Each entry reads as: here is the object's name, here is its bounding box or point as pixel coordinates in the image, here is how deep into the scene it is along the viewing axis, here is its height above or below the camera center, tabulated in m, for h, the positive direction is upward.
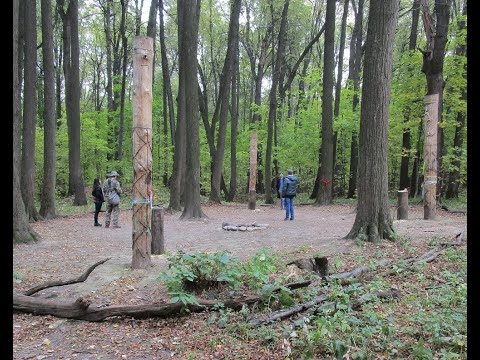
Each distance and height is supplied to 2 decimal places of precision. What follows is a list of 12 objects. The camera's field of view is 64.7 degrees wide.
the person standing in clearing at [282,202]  16.60 -1.21
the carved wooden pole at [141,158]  6.91 +0.35
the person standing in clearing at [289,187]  13.36 -0.33
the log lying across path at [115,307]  4.72 -1.66
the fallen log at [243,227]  11.75 -1.56
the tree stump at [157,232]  7.92 -1.16
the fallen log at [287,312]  4.30 -1.58
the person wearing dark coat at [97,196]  12.67 -0.65
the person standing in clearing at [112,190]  11.90 -0.42
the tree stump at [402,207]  12.64 -0.96
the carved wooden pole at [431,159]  12.15 +0.62
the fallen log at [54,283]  5.45 -1.60
